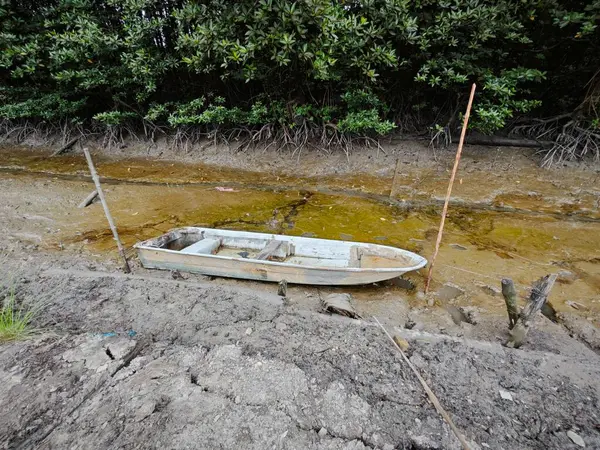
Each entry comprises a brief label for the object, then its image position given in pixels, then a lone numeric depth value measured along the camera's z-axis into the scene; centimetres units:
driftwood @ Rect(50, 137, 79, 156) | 1043
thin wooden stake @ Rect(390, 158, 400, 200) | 726
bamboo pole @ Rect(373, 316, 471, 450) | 195
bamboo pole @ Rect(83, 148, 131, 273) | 378
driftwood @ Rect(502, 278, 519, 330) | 288
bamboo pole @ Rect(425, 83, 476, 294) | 311
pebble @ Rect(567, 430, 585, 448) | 200
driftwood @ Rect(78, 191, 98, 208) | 649
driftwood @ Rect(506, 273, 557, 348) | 264
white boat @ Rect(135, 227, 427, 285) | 377
